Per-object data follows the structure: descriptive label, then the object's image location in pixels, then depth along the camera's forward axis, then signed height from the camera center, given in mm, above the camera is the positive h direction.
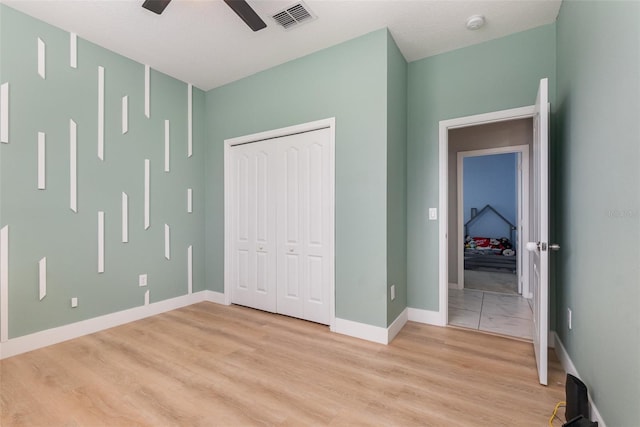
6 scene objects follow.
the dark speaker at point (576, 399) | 1415 -949
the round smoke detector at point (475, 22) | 2403 +1647
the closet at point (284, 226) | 2947 -125
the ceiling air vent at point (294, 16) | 2307 +1674
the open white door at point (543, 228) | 1809 -91
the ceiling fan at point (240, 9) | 1877 +1404
